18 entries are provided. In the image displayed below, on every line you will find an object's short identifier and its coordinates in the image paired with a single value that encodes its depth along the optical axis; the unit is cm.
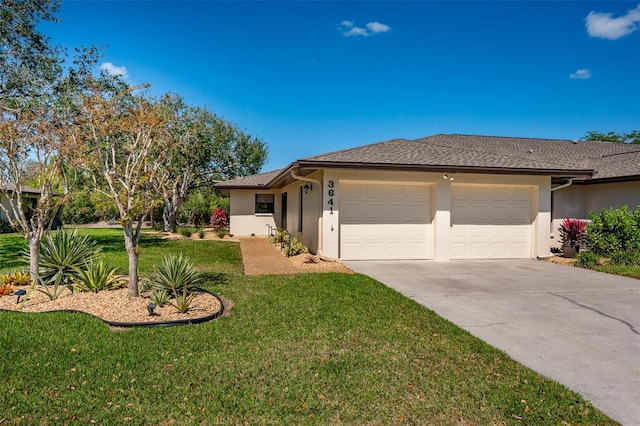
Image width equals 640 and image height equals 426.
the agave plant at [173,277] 626
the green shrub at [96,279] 664
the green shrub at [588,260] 1045
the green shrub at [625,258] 1057
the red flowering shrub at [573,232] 1223
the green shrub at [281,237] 1656
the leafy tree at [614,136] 3831
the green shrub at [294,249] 1257
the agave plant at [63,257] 711
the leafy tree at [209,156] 2391
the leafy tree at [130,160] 612
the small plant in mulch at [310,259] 1062
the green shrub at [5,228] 2380
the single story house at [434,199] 1095
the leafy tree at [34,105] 700
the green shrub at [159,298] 584
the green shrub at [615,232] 1096
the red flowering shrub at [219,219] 2533
